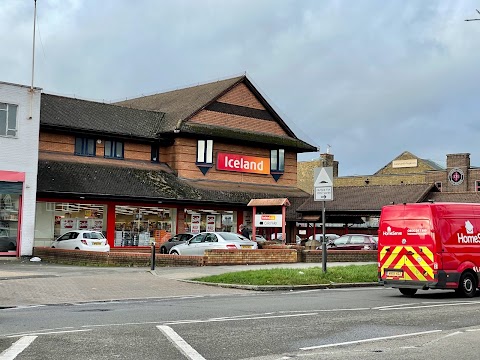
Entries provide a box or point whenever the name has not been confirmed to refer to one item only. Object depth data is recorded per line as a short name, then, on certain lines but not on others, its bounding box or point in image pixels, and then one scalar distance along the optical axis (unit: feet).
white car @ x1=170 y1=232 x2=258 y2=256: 96.17
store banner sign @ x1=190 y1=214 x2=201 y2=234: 137.69
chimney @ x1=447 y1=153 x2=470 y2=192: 232.53
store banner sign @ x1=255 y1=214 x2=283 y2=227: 120.86
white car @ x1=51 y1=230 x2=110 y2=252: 106.73
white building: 103.81
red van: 57.52
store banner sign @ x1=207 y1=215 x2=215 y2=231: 139.88
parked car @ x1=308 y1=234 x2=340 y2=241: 145.59
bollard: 83.41
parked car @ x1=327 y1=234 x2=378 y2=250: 121.70
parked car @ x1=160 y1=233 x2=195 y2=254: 116.57
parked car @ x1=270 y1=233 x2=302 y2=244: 148.25
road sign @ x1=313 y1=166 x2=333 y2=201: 71.87
